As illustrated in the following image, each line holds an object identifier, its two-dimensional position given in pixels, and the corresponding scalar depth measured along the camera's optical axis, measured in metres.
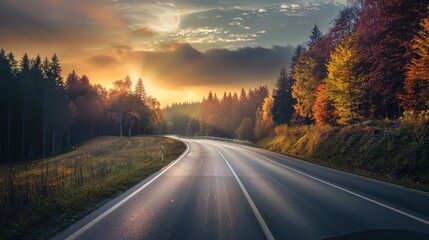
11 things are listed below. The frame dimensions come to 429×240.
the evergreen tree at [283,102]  56.12
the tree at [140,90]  82.28
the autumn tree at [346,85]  29.20
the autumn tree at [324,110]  35.47
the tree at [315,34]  54.19
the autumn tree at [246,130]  96.43
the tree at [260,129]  75.98
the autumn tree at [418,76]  17.23
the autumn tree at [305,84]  41.38
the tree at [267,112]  80.32
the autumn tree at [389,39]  19.41
